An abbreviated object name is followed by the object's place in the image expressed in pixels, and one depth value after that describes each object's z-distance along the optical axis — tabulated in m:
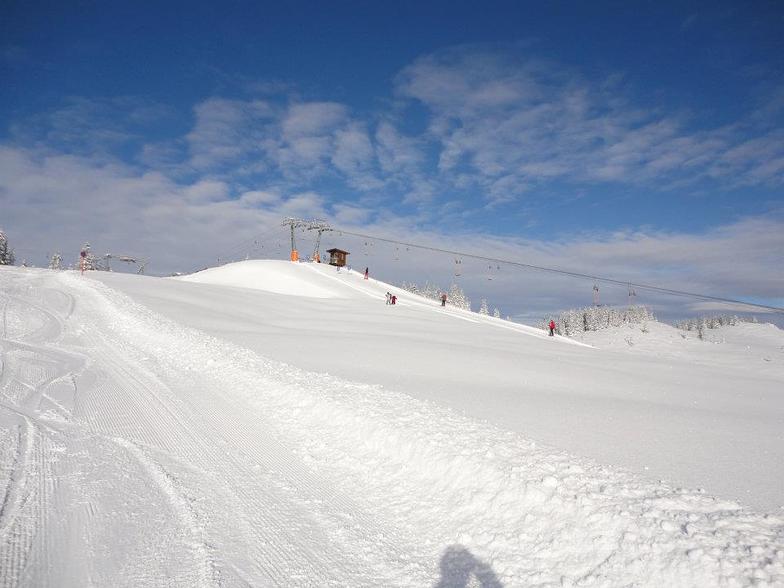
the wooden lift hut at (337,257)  64.81
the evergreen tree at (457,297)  106.00
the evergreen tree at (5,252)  63.19
